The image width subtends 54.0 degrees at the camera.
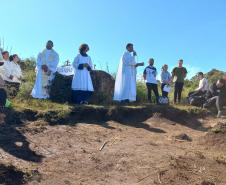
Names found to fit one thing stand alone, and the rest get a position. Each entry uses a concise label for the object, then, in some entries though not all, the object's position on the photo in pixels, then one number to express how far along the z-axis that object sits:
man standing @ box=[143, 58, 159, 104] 6.56
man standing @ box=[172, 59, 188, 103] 6.77
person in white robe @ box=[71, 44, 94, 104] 6.12
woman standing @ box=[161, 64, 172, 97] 6.79
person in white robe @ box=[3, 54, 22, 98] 6.05
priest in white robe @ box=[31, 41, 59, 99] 6.16
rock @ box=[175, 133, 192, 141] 4.81
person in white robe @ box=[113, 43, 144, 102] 6.40
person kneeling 5.99
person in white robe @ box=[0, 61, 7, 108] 4.75
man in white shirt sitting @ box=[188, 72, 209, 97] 6.63
